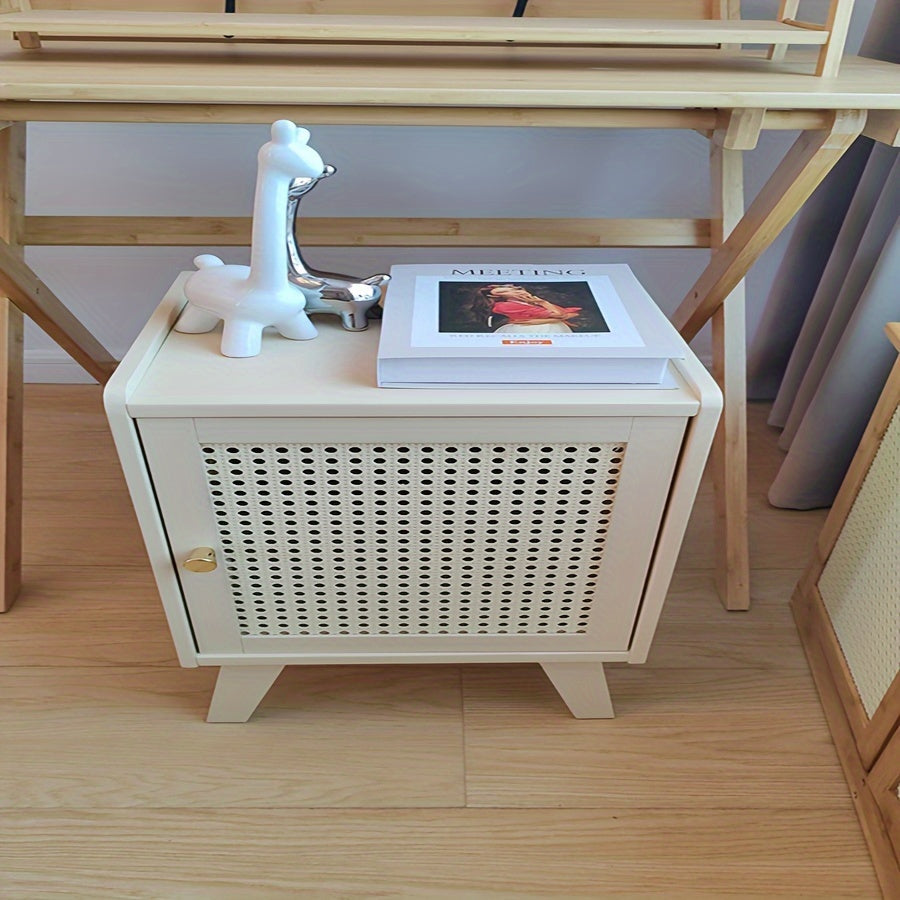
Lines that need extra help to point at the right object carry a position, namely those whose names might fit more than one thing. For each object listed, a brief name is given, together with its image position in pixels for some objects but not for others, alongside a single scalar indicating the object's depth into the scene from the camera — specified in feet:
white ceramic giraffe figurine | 2.62
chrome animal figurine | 2.88
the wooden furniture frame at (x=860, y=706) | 2.88
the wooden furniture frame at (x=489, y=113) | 2.52
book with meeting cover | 2.53
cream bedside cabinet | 2.53
